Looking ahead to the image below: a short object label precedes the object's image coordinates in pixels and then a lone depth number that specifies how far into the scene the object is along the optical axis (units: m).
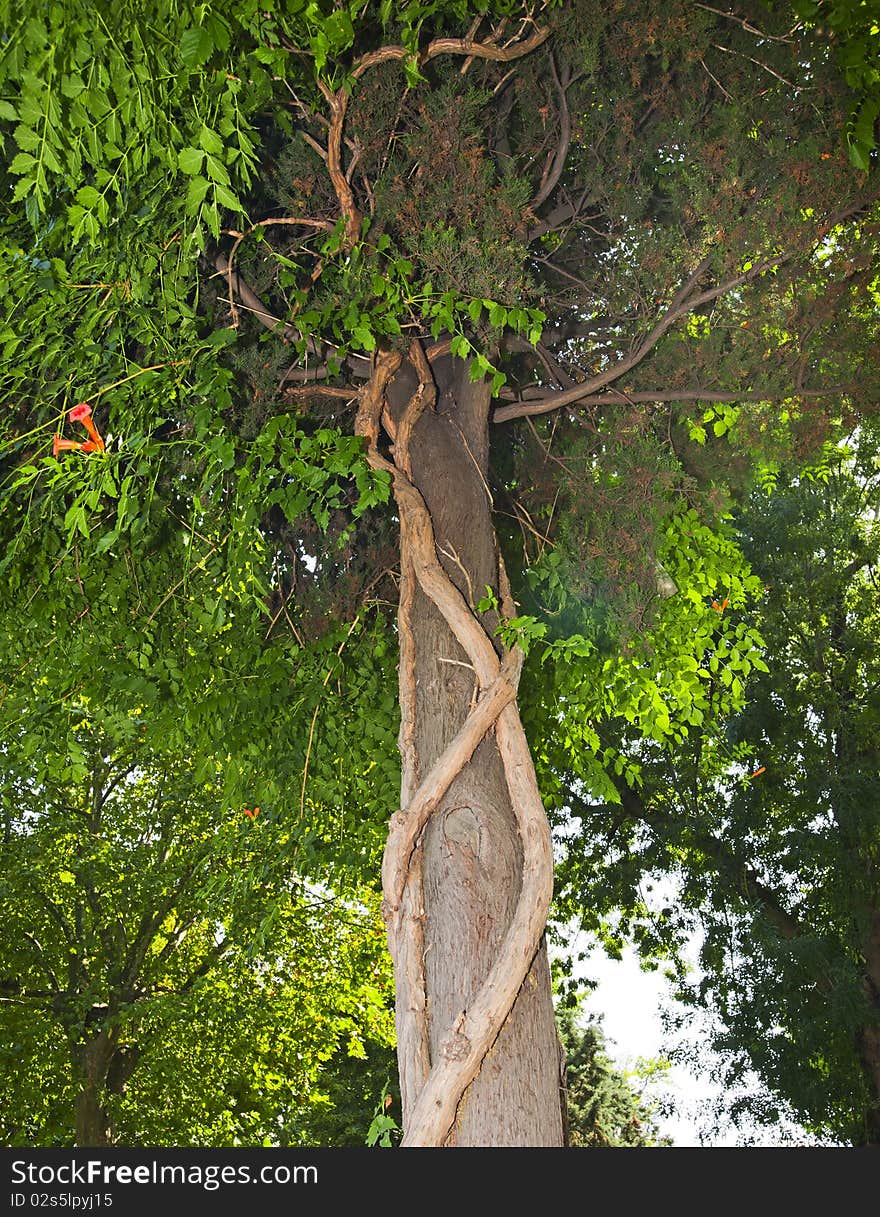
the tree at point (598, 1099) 23.66
